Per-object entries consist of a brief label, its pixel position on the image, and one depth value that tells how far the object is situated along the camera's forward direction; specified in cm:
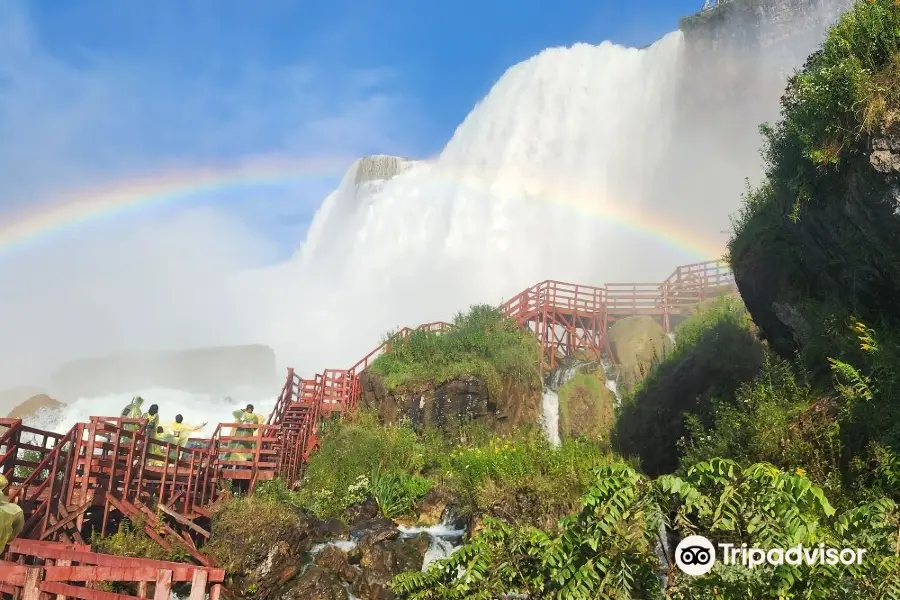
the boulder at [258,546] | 1084
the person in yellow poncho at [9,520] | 669
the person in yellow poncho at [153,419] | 1475
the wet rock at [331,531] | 1255
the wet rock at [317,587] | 1075
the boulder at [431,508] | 1471
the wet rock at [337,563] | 1134
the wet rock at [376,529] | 1264
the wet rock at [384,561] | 1121
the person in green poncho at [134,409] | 1582
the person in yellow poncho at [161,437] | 1566
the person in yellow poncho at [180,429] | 1678
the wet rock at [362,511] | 1447
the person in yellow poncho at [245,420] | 1709
